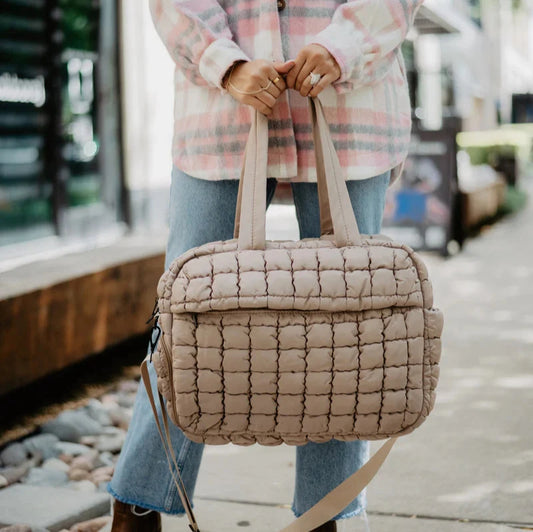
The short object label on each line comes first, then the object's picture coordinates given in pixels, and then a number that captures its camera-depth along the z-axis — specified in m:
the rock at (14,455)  3.06
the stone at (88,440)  3.30
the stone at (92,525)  2.44
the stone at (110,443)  3.22
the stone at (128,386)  3.99
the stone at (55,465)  3.00
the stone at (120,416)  3.53
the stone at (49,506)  2.44
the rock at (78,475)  2.94
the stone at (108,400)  3.78
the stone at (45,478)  2.89
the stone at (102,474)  2.91
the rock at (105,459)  3.09
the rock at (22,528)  2.32
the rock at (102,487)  2.82
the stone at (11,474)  2.86
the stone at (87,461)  3.02
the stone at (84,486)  2.83
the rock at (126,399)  3.81
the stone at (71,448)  3.18
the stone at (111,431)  3.42
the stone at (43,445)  3.16
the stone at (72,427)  3.36
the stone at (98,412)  3.56
